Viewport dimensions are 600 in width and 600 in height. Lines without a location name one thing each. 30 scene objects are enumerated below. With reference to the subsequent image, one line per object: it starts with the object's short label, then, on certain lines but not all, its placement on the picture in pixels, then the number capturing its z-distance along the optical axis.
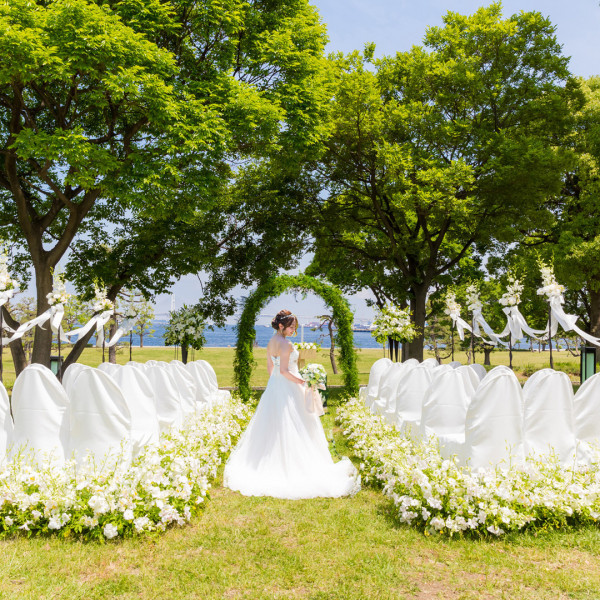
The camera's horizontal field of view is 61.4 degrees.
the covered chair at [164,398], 7.90
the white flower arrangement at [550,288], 11.34
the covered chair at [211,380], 10.58
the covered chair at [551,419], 5.29
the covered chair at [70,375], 6.66
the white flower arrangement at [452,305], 14.21
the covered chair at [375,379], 10.19
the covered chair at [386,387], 8.59
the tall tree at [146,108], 10.11
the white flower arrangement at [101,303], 11.52
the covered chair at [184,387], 8.68
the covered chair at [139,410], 6.20
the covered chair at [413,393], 7.41
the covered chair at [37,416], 5.21
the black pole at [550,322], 11.96
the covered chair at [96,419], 4.99
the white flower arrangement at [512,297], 12.77
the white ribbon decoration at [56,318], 10.01
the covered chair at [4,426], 5.16
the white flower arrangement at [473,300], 13.69
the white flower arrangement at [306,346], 7.51
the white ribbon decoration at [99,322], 11.03
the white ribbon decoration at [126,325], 12.99
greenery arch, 12.44
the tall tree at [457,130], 16.05
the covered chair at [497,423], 5.02
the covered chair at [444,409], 6.23
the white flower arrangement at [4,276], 7.77
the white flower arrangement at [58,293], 10.62
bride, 6.18
